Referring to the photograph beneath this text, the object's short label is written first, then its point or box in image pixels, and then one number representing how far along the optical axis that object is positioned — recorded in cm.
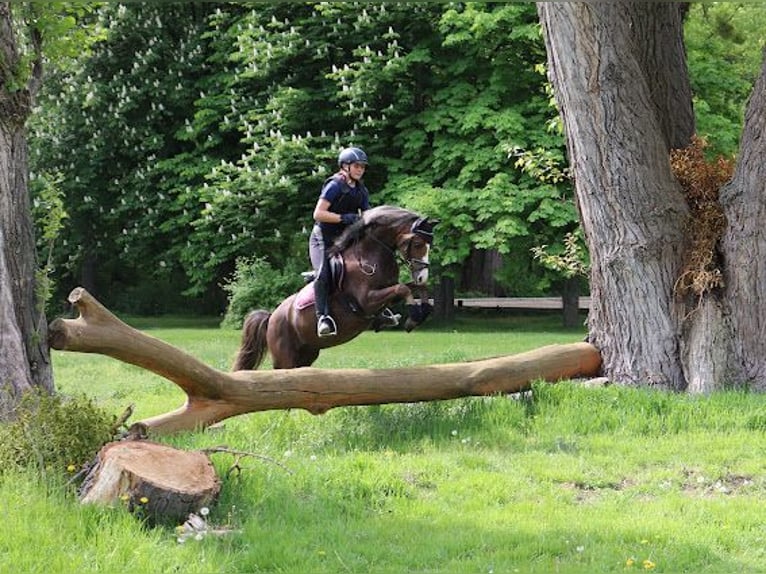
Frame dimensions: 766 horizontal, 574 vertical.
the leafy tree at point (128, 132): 3173
